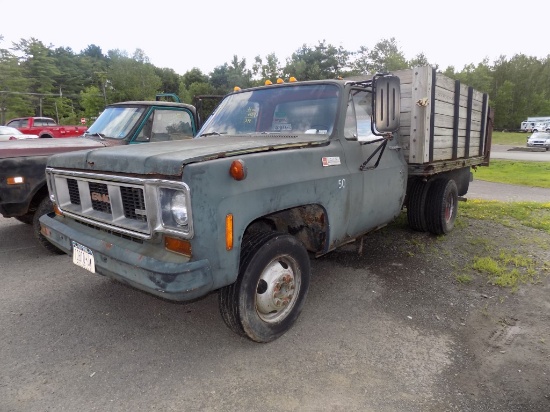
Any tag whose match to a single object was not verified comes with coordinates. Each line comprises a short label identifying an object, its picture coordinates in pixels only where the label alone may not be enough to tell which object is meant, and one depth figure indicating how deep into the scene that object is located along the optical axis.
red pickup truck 19.20
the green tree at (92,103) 40.78
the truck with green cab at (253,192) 2.24
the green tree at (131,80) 45.34
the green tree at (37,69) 49.32
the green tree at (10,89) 39.09
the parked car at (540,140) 30.48
